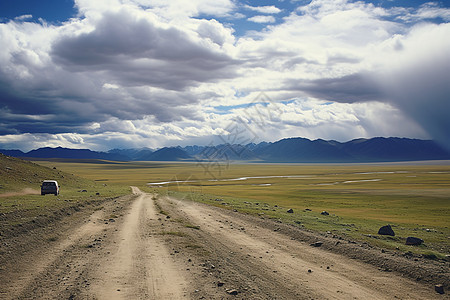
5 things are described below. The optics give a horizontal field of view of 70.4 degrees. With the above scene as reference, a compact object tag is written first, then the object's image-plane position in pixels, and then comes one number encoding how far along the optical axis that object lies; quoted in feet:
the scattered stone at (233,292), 34.84
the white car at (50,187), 157.48
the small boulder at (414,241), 63.05
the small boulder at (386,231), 73.26
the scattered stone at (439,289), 35.99
